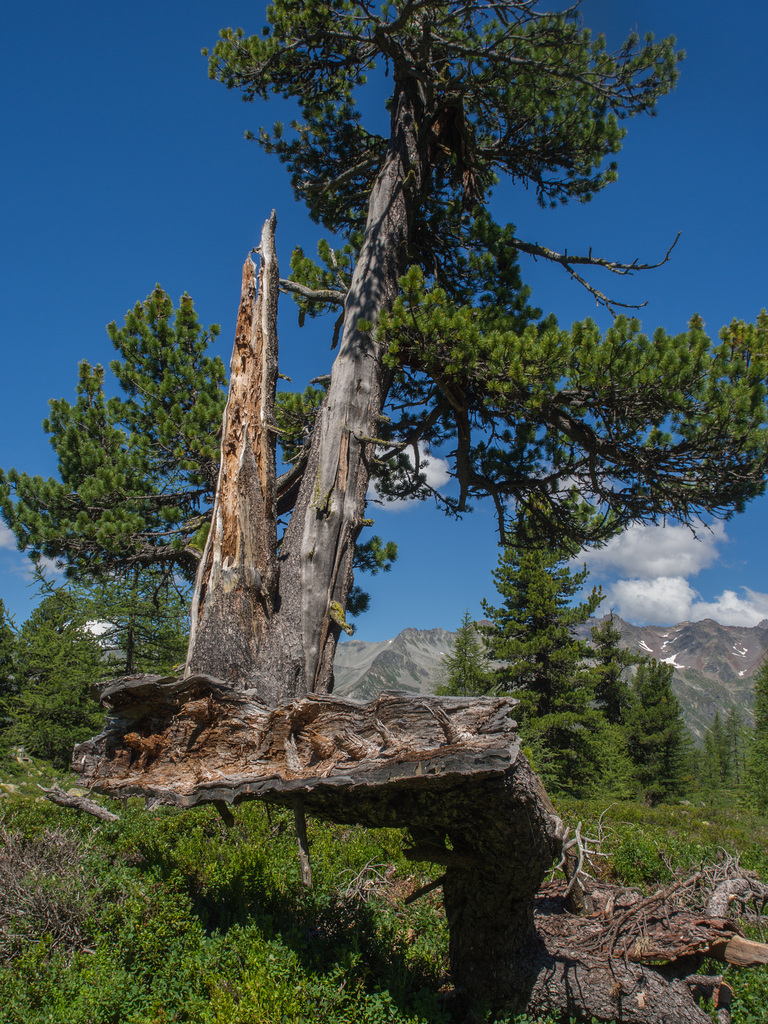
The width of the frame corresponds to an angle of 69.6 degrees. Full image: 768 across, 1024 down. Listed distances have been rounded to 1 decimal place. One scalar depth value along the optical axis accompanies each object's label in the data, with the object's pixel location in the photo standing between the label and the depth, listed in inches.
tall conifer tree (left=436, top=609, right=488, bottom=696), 879.7
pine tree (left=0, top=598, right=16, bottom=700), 611.8
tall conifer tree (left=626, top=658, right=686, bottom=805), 1187.9
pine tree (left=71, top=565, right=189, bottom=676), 550.6
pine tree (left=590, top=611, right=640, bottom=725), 1204.2
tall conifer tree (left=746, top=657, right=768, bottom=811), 1066.7
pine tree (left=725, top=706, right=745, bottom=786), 3013.8
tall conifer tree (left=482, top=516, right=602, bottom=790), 871.7
